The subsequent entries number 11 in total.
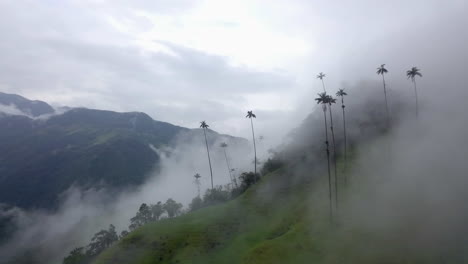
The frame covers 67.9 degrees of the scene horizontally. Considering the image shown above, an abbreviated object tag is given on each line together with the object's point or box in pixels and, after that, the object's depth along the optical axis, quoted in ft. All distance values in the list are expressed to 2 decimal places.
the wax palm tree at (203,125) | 489.09
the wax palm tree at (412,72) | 384.84
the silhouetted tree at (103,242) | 496.47
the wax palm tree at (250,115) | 466.70
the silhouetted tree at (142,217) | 533.96
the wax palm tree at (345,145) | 387.55
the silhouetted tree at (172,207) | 549.13
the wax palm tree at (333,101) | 301.63
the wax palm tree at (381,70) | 402.54
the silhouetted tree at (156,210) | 549.13
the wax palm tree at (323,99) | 300.40
